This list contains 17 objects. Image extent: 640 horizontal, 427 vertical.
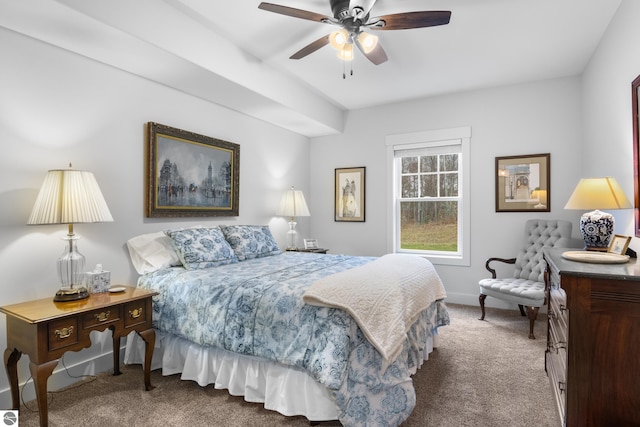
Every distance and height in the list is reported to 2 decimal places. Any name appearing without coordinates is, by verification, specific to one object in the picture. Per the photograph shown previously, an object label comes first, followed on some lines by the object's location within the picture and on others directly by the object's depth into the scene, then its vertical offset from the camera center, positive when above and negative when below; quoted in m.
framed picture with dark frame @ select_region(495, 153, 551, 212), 4.09 +0.35
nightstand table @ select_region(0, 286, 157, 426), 1.89 -0.69
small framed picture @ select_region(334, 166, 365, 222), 5.23 +0.27
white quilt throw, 1.90 -0.51
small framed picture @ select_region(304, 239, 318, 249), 4.88 -0.45
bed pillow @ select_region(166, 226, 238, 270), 2.89 -0.31
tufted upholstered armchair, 3.35 -0.66
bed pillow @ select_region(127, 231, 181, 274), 2.92 -0.36
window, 4.57 +0.25
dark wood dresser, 1.50 -0.59
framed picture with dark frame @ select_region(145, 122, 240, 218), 3.14 +0.38
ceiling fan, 2.23 +1.30
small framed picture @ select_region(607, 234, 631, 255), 2.06 -0.20
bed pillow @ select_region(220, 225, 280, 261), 3.41 -0.30
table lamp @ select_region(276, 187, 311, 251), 4.68 +0.07
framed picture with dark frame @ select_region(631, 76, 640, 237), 2.22 +0.42
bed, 1.88 -0.70
